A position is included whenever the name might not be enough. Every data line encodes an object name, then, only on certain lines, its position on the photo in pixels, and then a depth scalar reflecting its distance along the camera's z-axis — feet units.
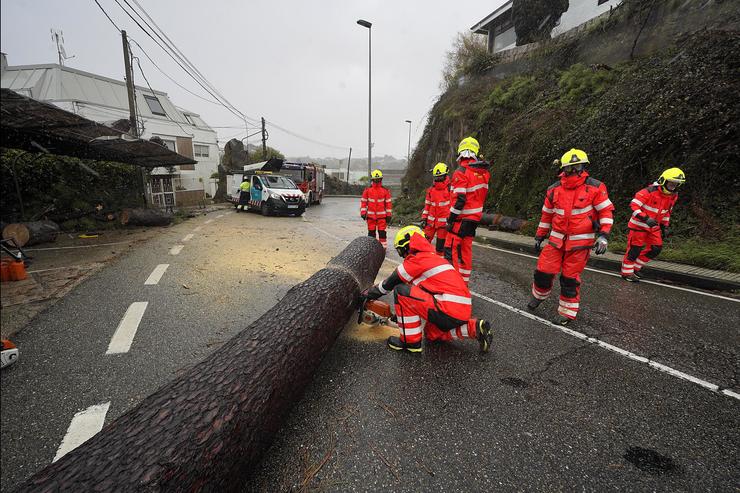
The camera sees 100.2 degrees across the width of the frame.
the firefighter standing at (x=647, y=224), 16.06
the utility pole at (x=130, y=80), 37.83
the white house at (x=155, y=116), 59.88
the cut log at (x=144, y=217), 34.83
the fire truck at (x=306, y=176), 61.82
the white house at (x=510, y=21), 45.29
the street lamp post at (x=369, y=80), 54.90
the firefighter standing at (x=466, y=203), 13.60
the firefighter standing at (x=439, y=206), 17.25
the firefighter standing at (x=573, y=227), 11.00
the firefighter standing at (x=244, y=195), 49.48
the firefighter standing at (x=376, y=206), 21.42
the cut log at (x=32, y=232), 24.21
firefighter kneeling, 9.09
